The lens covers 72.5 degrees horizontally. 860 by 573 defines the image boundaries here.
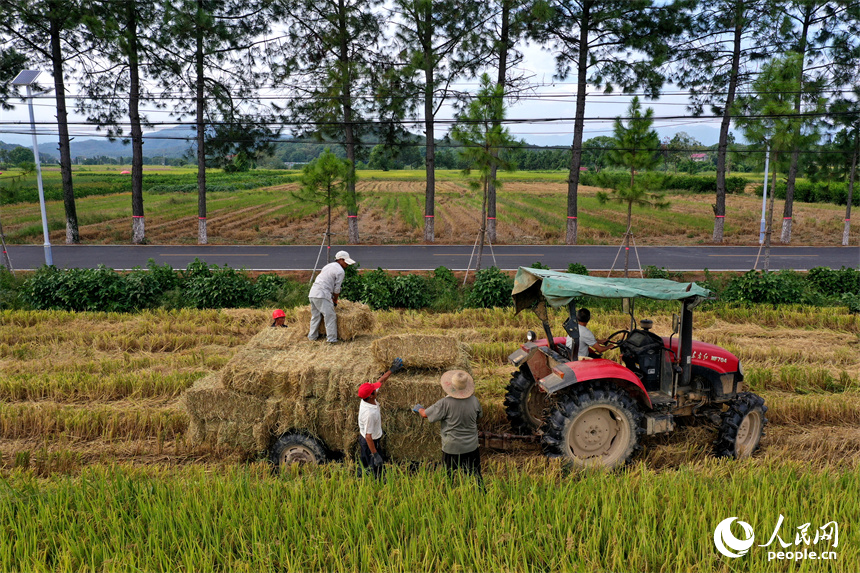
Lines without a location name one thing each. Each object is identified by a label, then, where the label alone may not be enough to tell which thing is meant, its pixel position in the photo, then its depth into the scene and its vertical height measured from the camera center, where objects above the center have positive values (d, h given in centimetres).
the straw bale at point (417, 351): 697 -189
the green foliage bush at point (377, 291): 1583 -268
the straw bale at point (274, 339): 799 -205
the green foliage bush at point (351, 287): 1627 -262
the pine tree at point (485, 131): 1880 +198
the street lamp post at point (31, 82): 2041 +367
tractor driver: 725 -182
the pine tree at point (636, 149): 1836 +142
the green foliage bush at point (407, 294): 1616 -277
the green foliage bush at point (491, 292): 1617 -270
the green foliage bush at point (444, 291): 1630 -286
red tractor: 666 -230
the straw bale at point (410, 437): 691 -288
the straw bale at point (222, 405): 686 -248
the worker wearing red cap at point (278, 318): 923 -197
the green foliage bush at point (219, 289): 1595 -268
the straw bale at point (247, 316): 1410 -302
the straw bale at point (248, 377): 679 -213
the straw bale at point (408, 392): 680 -229
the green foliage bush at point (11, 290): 1597 -287
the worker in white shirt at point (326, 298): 821 -147
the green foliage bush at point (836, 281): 1770 -258
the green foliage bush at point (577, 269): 1702 -219
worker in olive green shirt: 624 -237
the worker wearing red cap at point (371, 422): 633 -248
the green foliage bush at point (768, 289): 1616 -262
